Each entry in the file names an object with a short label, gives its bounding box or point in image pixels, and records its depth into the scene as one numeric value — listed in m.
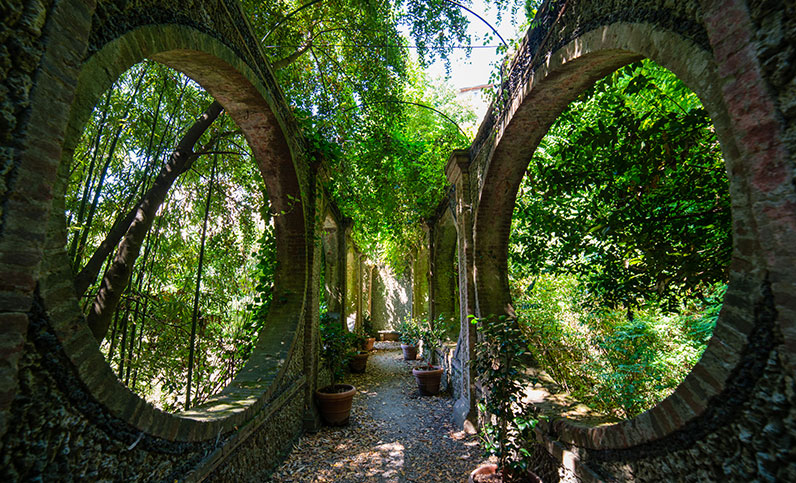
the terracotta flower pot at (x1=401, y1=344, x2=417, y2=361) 9.21
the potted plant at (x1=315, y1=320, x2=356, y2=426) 4.38
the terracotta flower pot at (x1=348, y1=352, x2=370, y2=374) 7.53
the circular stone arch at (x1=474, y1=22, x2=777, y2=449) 1.19
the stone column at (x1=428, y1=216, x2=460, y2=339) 8.00
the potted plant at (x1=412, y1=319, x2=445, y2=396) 5.86
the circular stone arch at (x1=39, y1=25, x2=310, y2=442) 1.18
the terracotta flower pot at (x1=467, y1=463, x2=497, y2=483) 2.66
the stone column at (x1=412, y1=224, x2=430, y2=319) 10.12
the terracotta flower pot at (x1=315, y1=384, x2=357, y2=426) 4.36
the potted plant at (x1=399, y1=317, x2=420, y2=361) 8.82
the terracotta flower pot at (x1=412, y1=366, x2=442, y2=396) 5.86
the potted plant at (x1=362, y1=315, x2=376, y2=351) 10.82
